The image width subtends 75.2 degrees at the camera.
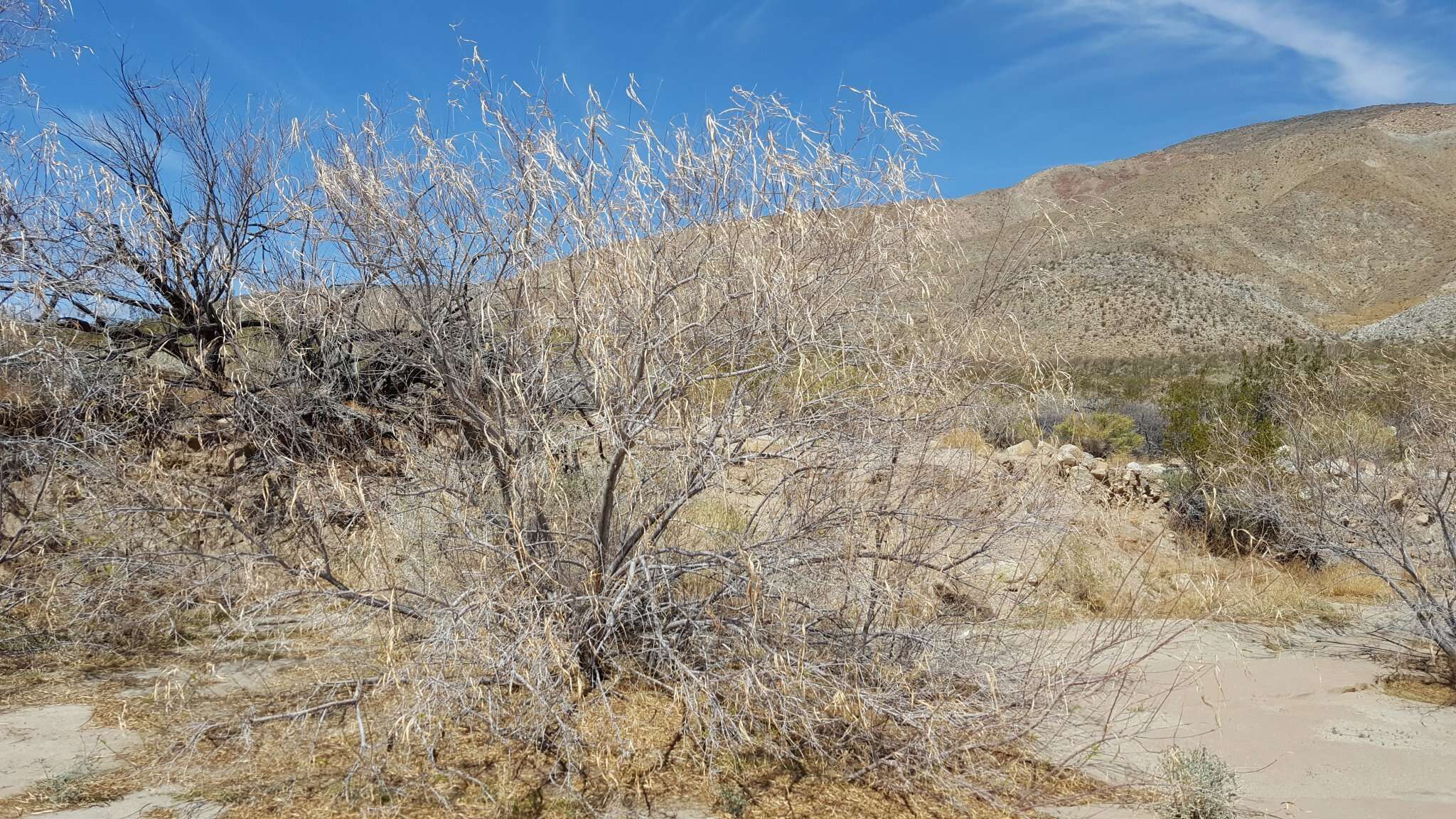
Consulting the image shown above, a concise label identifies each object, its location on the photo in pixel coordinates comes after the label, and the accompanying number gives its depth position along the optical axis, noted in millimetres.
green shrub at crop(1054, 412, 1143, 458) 17469
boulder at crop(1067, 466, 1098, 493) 10933
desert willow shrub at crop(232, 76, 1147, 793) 4734
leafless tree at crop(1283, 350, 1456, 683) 7477
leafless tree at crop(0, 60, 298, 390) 7180
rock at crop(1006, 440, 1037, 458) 12070
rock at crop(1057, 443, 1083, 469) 13304
